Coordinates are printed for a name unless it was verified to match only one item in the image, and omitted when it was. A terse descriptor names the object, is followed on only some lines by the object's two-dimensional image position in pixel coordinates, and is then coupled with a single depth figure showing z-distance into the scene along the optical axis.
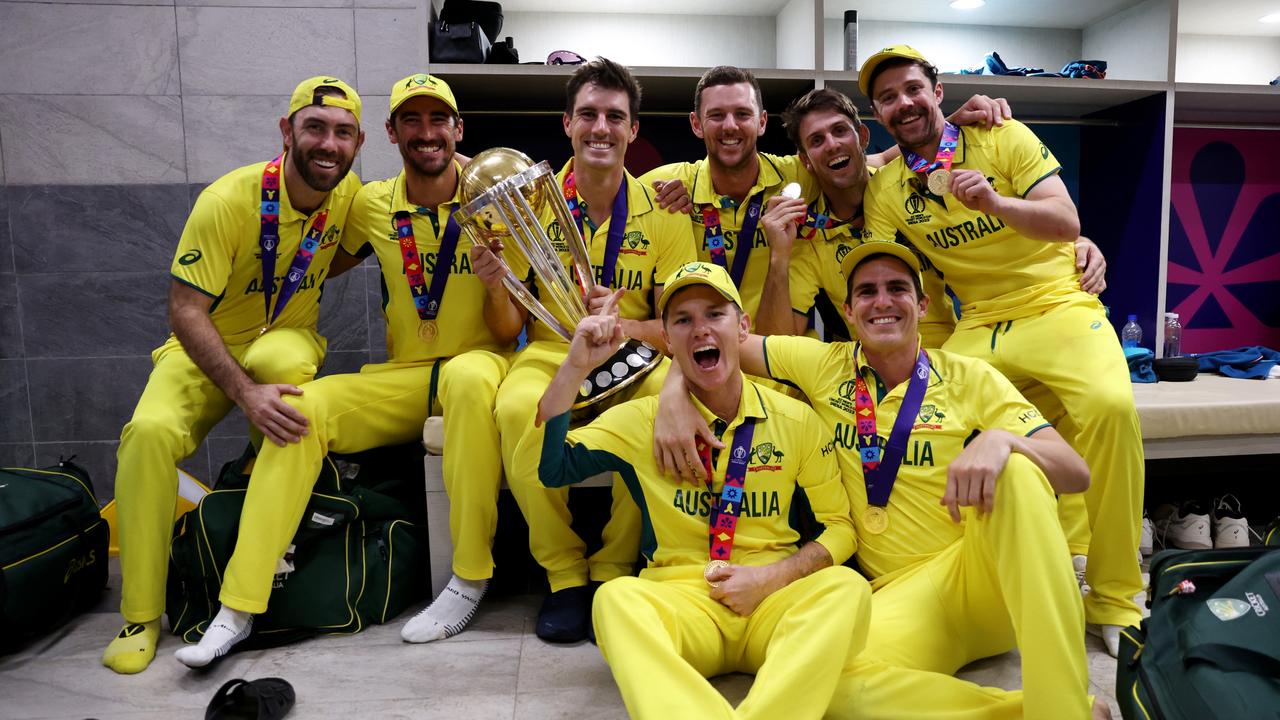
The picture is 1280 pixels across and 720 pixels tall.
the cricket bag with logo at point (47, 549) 2.42
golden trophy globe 2.29
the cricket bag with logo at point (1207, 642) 1.47
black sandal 2.00
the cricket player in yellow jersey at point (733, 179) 2.88
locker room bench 2.83
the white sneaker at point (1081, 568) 2.69
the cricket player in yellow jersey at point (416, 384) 2.41
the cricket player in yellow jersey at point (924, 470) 1.75
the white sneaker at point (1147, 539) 3.12
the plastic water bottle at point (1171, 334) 4.33
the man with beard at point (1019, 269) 2.37
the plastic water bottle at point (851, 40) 3.81
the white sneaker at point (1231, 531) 3.18
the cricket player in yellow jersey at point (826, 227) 2.75
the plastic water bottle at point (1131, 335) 4.06
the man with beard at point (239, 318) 2.47
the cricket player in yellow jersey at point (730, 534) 1.73
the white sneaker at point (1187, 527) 3.16
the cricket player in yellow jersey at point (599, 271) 2.56
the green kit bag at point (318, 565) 2.50
